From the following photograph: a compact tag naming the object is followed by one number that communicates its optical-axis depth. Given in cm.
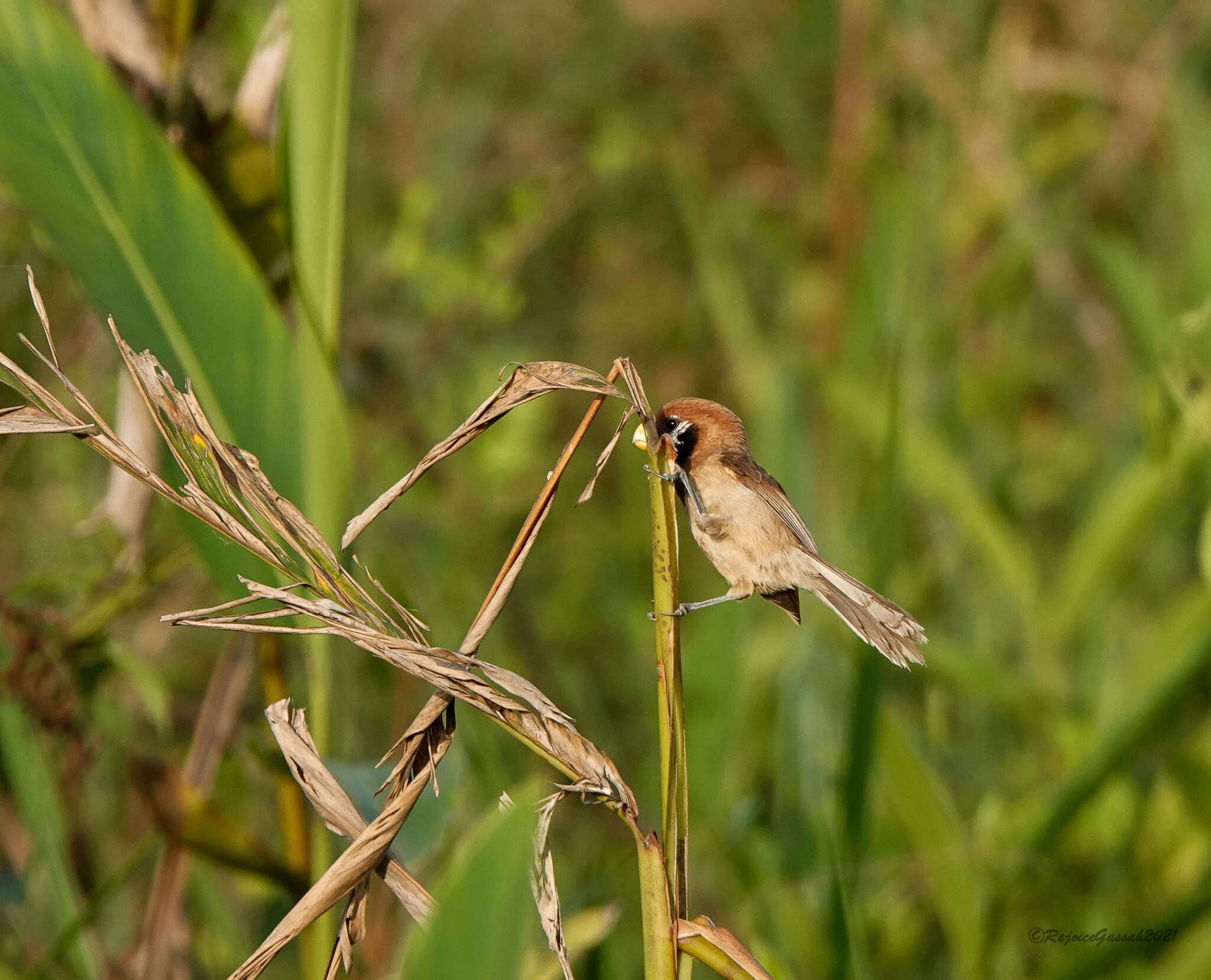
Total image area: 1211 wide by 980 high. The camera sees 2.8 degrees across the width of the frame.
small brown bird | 1015
